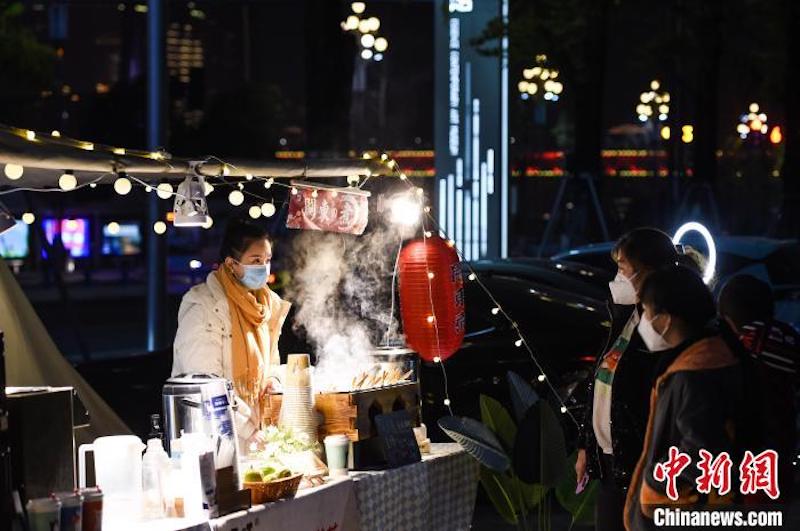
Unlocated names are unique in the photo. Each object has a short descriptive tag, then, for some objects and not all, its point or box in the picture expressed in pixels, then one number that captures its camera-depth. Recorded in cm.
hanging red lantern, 821
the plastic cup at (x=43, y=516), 487
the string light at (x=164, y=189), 688
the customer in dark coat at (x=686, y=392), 477
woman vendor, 666
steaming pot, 761
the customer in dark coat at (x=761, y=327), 652
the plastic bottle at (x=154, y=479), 555
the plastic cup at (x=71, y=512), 490
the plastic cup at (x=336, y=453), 670
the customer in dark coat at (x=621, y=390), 580
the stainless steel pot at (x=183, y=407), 580
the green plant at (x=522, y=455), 711
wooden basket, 598
